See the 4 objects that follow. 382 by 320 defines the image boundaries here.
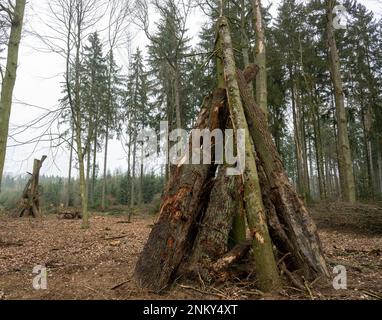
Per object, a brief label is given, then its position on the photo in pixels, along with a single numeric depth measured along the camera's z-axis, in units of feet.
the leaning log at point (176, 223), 13.61
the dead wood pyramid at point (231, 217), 13.37
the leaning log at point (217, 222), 14.79
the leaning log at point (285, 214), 14.01
